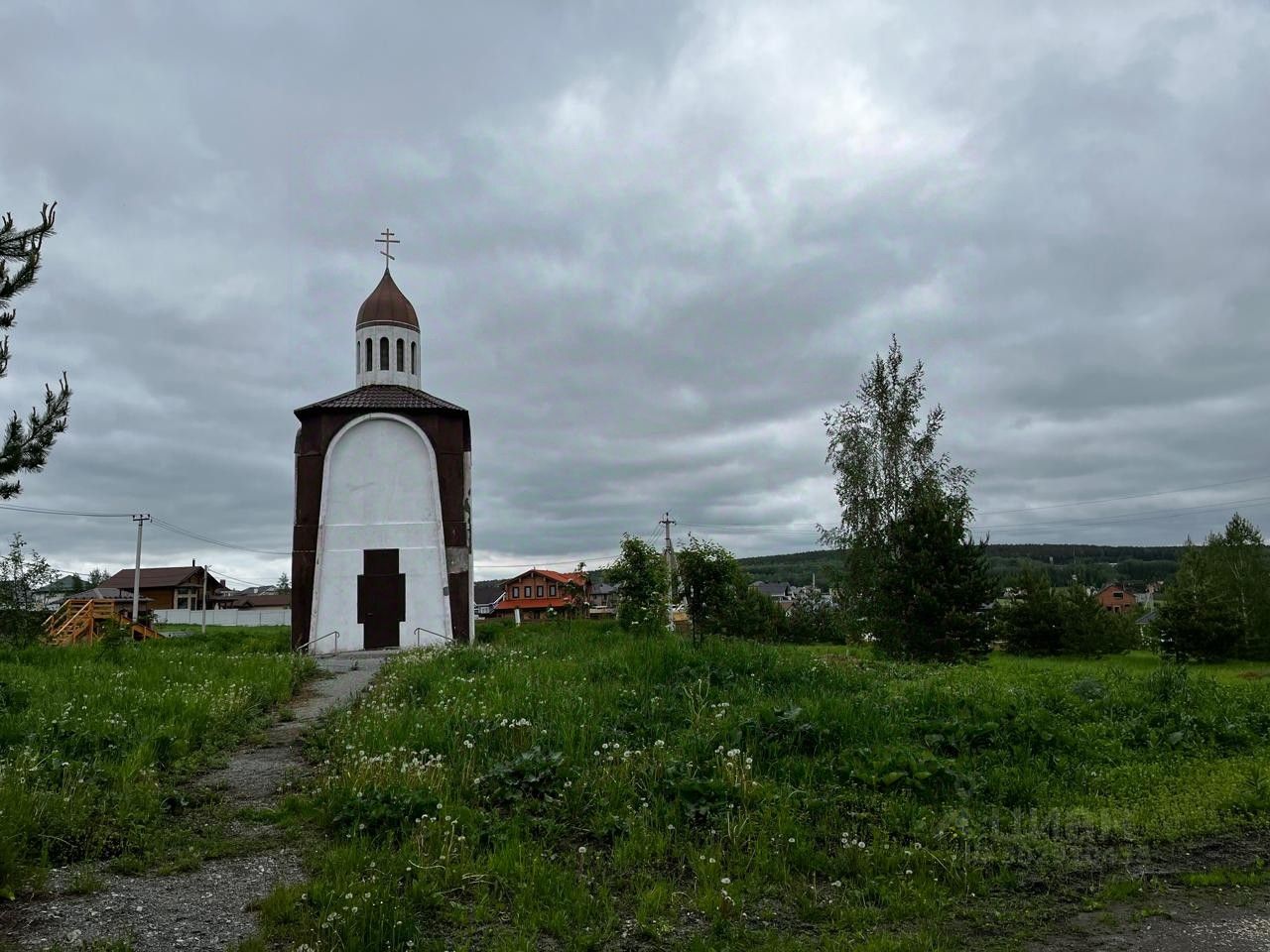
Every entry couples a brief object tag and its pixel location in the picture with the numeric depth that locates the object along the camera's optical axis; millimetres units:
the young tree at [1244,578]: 32375
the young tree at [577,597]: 29297
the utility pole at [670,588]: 20594
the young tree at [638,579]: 18891
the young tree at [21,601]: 16500
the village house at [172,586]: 66750
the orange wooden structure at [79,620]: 23953
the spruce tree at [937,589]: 22812
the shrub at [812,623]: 40219
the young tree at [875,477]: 29172
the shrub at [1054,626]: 33219
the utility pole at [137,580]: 38394
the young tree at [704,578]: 21547
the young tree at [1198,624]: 29875
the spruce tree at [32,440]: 9562
